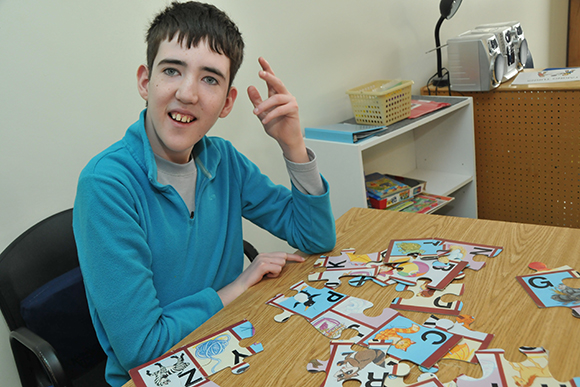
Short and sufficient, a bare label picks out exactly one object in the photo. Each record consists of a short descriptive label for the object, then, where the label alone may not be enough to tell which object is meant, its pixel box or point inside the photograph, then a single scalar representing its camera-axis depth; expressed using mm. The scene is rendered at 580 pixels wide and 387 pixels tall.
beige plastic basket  2049
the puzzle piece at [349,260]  1117
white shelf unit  2035
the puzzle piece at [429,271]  990
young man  927
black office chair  1169
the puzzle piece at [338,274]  1049
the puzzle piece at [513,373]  695
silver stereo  2320
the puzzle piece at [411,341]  774
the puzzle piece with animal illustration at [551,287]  872
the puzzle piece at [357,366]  748
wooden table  775
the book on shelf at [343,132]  1951
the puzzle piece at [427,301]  896
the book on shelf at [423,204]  2148
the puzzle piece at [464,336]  768
